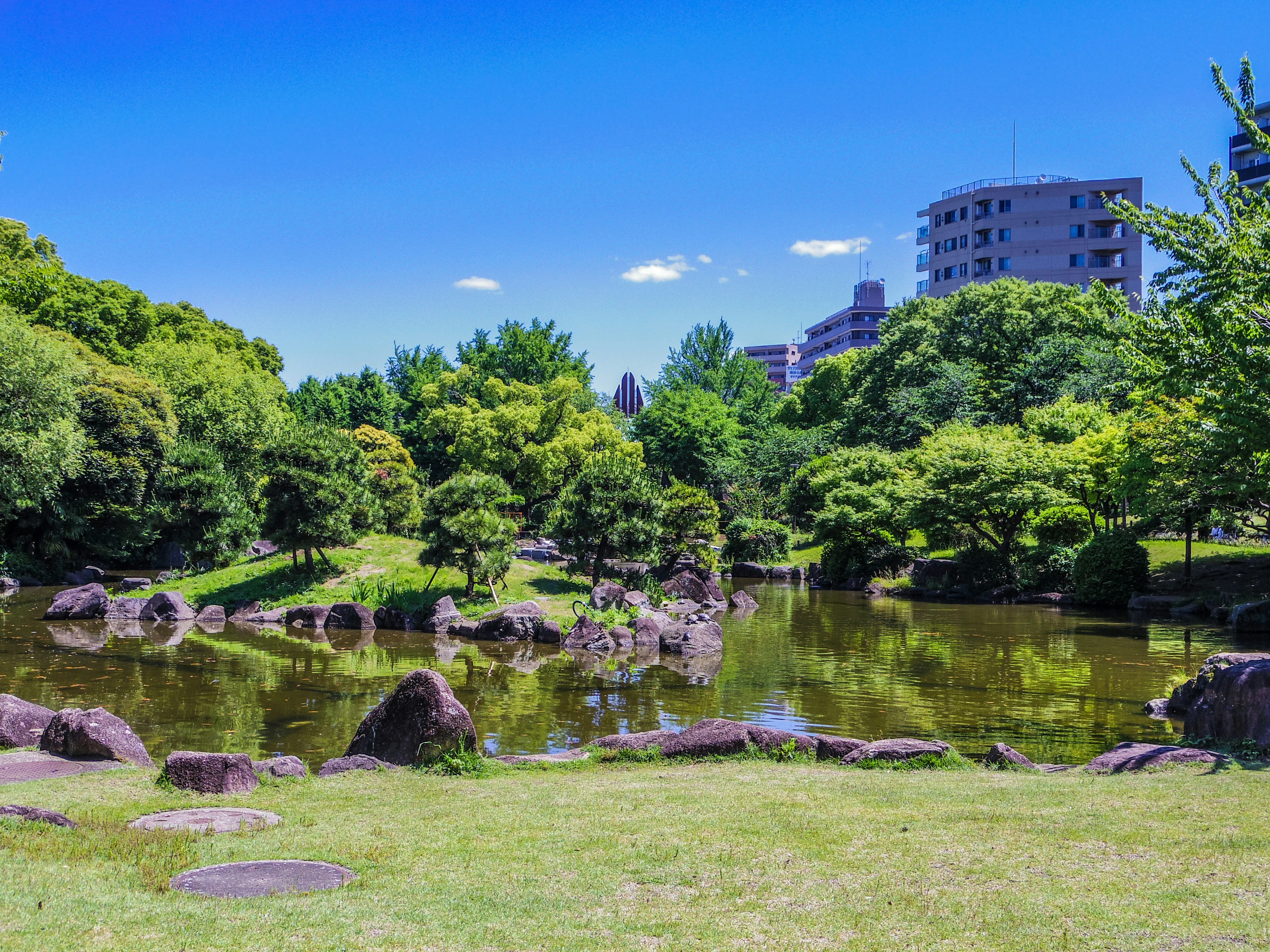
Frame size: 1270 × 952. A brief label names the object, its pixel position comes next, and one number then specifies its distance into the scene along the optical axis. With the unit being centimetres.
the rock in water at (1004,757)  1097
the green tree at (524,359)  7231
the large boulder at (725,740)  1112
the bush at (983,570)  3612
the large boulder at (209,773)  891
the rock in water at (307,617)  2650
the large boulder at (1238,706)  1084
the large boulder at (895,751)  1082
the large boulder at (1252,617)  2469
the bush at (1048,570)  3431
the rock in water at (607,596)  2681
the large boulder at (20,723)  1102
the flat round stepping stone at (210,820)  744
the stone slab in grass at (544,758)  1095
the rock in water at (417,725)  1061
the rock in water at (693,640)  2297
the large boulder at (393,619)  2658
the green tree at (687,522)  3394
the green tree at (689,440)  6000
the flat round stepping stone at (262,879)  582
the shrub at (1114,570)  3131
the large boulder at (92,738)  1032
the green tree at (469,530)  2620
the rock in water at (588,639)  2369
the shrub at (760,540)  4797
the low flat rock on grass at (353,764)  1019
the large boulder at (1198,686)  1462
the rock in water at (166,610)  2714
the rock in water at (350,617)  2630
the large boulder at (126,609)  2742
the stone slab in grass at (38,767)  945
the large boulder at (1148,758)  1016
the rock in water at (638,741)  1132
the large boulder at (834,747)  1117
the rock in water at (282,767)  973
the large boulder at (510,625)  2456
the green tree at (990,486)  3400
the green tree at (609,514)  2875
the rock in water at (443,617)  2583
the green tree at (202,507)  3444
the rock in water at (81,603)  2702
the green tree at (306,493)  2773
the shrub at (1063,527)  3694
